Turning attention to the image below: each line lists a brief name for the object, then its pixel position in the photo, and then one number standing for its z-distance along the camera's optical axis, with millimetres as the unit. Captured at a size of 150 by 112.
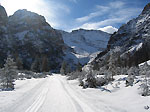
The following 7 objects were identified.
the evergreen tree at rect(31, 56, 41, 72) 67625
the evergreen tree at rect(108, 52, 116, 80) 20131
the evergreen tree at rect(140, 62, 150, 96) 8497
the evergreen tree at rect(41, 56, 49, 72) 71538
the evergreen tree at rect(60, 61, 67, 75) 70125
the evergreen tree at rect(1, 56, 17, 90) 17188
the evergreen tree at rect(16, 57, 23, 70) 58156
